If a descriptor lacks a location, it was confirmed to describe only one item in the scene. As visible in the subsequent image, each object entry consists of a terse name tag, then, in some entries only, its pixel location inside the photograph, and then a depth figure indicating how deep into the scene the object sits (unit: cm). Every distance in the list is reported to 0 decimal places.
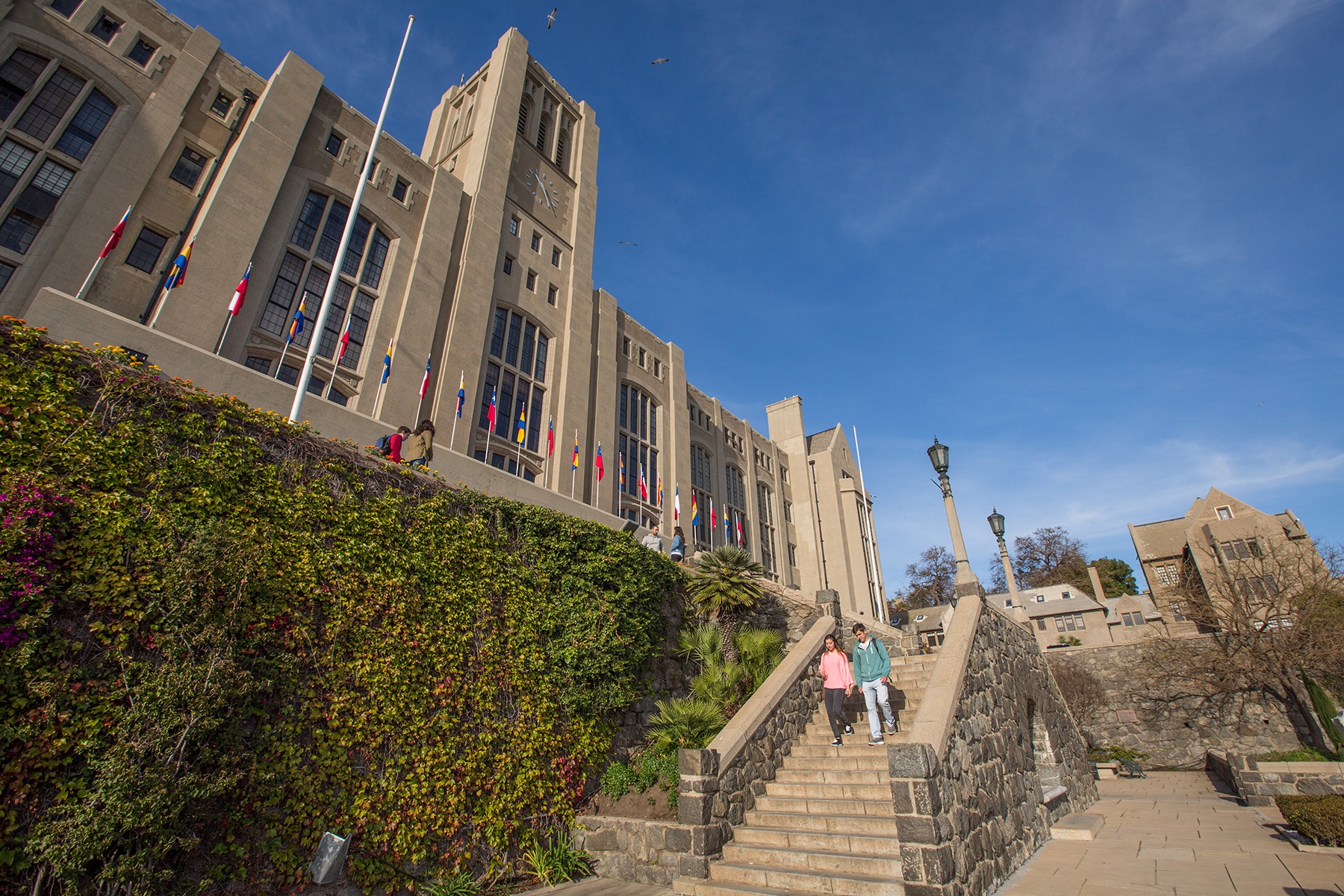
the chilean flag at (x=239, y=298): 1539
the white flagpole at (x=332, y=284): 1078
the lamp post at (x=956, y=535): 1127
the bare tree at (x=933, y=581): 5694
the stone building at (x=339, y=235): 1652
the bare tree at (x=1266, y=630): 2327
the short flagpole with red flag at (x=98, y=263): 1466
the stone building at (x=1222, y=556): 2603
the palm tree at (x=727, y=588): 1259
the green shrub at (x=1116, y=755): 2642
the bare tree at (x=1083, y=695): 3002
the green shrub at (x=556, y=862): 784
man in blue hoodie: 873
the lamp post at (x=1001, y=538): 1736
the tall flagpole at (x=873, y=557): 5009
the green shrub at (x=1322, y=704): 2182
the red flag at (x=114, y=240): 1466
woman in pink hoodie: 908
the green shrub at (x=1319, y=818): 897
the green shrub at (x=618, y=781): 916
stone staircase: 644
